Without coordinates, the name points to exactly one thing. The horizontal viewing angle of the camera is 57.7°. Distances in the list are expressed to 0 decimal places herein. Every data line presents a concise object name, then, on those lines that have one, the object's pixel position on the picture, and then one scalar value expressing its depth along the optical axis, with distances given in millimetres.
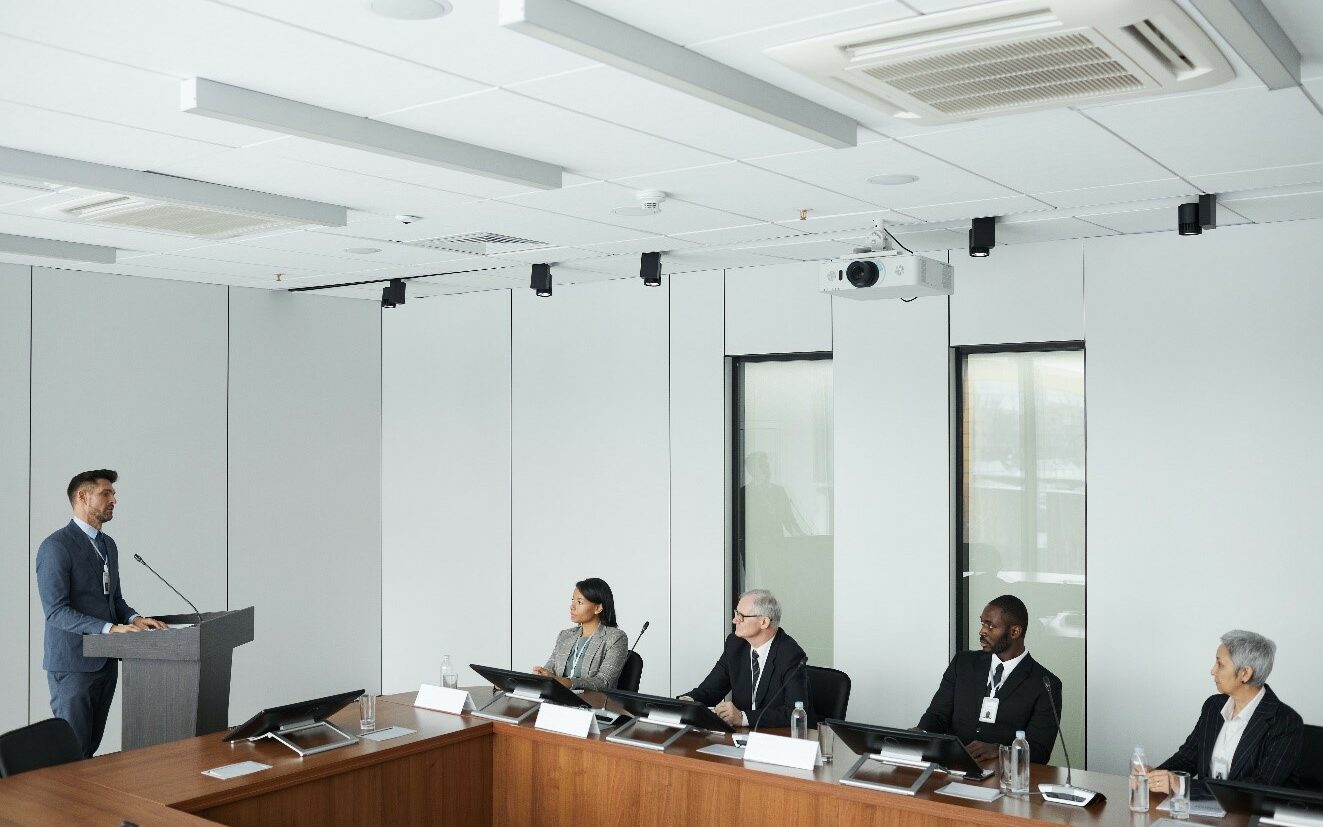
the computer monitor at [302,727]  4684
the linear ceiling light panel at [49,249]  6418
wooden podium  5523
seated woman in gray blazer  5871
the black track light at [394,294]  8180
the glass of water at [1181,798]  3793
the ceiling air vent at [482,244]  6270
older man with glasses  5391
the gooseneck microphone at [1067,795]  3918
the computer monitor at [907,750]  4102
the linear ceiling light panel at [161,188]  4461
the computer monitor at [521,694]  5133
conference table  3926
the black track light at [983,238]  5586
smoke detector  5062
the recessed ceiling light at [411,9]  2848
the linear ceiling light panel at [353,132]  3508
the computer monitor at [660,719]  4715
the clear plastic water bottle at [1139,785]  3812
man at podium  5824
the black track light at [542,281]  7227
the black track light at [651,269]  6809
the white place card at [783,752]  4363
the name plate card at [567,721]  4867
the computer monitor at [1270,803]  3541
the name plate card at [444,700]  5344
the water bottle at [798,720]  4664
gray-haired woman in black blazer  4160
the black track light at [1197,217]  5121
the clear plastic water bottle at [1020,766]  4012
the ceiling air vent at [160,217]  5137
